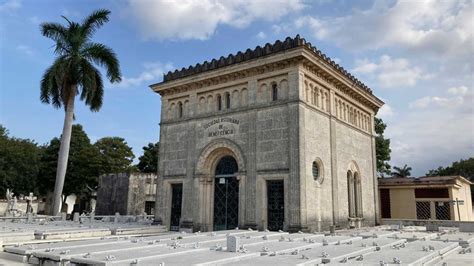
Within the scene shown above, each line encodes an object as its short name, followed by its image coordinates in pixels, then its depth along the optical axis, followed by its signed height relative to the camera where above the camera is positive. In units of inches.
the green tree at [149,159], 2065.7 +249.4
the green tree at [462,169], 2368.8 +269.8
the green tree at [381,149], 1318.9 +208.5
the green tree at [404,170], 2516.6 +265.0
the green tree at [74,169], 1685.5 +156.3
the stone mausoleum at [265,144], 637.9 +118.6
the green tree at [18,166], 1681.8 +163.8
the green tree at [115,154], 1820.9 +256.5
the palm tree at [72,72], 959.0 +334.8
